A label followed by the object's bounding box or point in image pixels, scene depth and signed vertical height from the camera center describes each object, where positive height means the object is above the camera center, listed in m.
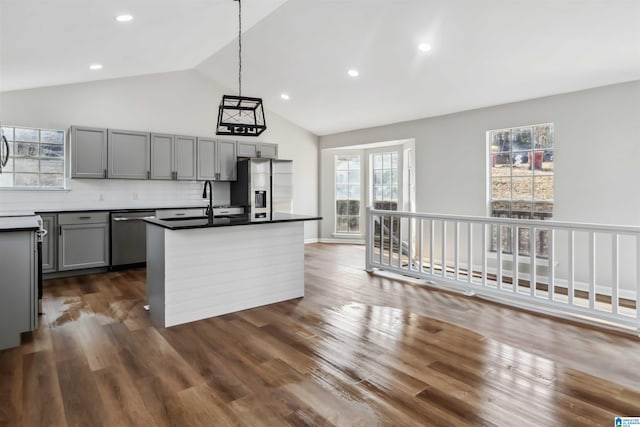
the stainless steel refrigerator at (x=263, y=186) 6.60 +0.52
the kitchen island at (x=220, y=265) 3.31 -0.49
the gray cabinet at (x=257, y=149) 6.95 +1.24
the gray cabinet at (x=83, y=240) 4.98 -0.35
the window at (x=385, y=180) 7.64 +0.71
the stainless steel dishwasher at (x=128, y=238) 5.36 -0.33
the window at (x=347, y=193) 8.37 +0.47
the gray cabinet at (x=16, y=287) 2.79 -0.55
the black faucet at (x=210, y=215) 3.62 -0.01
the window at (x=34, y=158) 5.17 +0.81
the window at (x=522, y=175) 4.98 +0.53
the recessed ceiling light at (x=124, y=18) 3.21 +1.72
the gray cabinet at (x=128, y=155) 5.52 +0.91
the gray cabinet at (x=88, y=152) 5.21 +0.89
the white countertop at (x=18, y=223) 2.78 -0.06
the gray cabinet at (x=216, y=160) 6.42 +0.97
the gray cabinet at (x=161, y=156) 5.90 +0.94
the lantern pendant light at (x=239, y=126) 3.44 +0.83
